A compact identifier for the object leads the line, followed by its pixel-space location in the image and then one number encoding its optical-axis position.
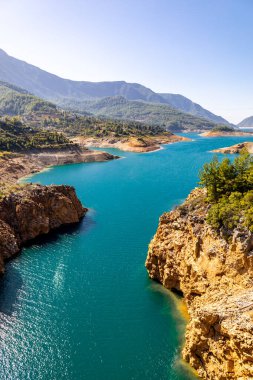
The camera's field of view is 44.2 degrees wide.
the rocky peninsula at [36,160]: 113.84
